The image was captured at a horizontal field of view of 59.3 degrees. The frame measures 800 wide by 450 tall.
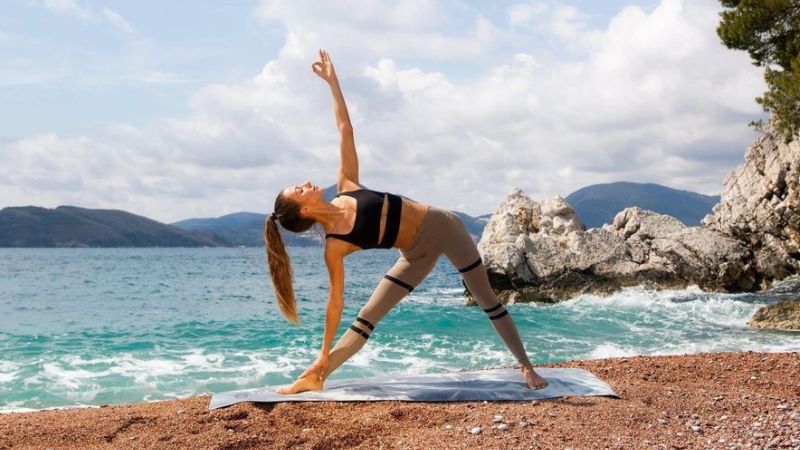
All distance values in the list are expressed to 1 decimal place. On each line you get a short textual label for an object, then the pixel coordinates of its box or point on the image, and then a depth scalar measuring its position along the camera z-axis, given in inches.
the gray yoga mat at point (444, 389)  247.9
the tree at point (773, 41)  864.9
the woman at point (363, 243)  235.5
